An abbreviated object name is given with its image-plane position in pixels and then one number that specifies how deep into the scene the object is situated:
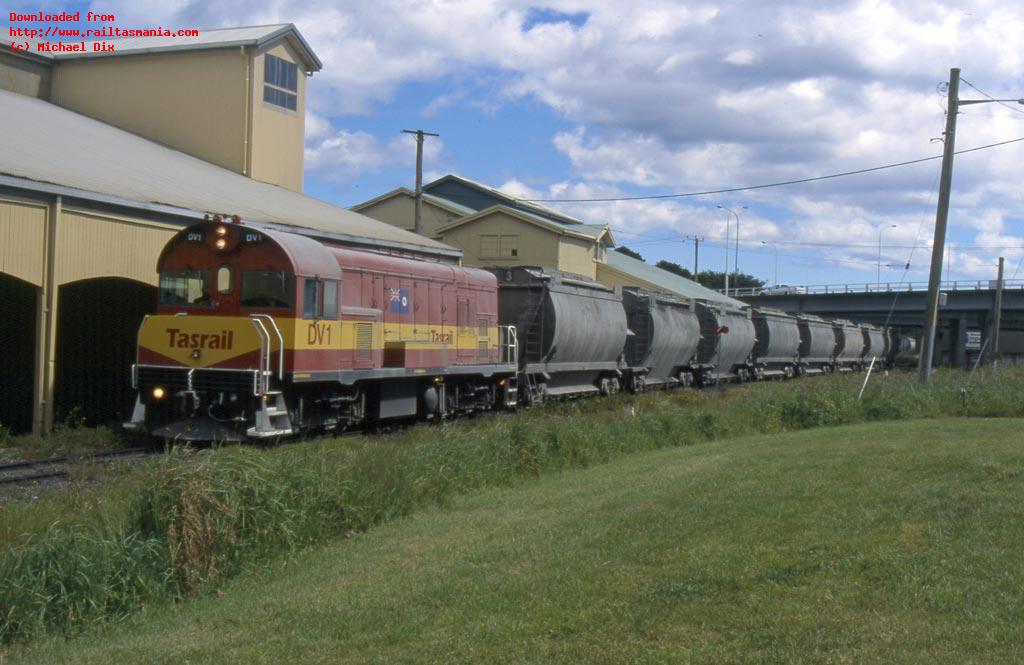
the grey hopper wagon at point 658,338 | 30.41
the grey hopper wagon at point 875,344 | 61.38
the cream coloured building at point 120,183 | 17.91
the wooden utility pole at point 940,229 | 26.72
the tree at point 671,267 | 126.63
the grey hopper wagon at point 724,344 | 36.75
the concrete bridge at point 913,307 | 71.88
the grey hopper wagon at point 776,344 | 43.34
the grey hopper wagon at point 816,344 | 49.00
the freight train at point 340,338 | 15.64
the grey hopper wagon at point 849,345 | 55.09
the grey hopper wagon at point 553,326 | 24.31
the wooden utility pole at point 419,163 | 38.25
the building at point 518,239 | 56.53
